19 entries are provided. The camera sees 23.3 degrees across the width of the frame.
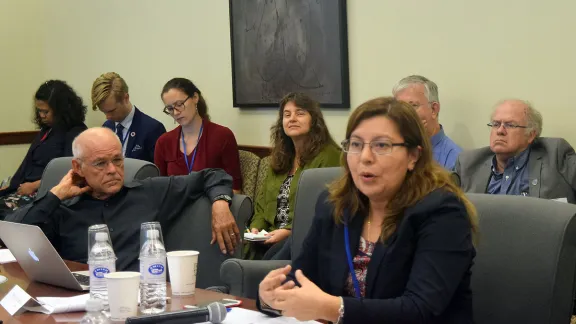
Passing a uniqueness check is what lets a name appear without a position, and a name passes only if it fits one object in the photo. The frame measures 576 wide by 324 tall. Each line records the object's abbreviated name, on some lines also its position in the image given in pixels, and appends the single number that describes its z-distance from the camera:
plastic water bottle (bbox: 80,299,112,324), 3.35
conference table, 3.62
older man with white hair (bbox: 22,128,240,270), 5.39
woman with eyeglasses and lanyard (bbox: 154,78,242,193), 8.80
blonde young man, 9.99
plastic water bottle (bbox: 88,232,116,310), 3.83
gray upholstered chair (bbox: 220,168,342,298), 4.98
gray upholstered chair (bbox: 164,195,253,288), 5.50
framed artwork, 8.27
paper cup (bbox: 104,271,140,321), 3.48
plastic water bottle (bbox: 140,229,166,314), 3.69
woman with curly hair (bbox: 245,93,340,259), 7.44
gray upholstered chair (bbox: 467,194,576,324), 3.60
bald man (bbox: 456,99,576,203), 6.01
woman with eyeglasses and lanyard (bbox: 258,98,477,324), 3.35
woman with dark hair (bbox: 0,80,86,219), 10.79
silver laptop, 4.02
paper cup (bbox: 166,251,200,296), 3.93
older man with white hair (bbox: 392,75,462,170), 6.96
